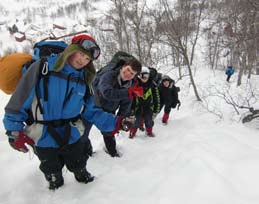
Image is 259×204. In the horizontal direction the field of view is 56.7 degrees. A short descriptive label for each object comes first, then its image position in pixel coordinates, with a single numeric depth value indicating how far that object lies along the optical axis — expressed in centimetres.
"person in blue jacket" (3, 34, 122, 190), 223
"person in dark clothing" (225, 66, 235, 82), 1906
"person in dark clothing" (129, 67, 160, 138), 479
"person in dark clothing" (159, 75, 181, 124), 616
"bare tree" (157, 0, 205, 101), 944
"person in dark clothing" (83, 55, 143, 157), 332
